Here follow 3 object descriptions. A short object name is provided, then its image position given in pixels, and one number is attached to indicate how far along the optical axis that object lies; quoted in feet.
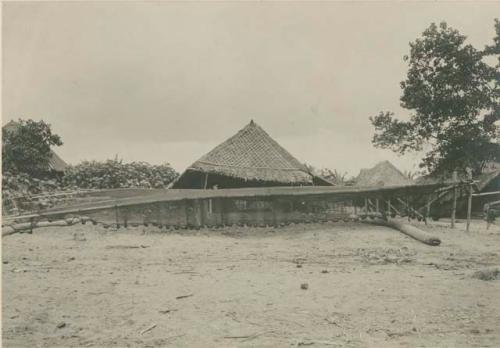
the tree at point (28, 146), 52.90
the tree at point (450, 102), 50.75
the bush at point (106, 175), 65.21
